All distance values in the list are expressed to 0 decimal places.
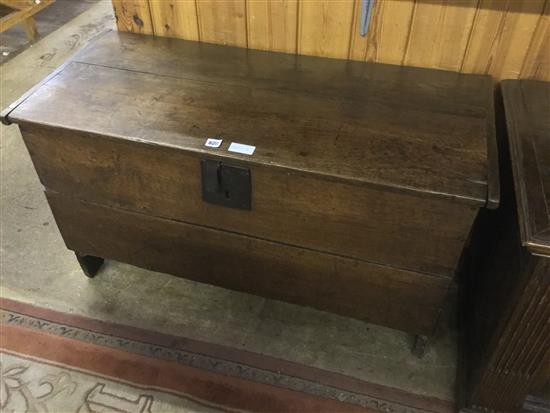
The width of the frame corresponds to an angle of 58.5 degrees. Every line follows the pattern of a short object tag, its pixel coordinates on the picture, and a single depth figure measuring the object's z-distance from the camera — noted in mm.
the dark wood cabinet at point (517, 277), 845
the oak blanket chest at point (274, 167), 965
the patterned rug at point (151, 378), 1185
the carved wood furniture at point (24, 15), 2604
